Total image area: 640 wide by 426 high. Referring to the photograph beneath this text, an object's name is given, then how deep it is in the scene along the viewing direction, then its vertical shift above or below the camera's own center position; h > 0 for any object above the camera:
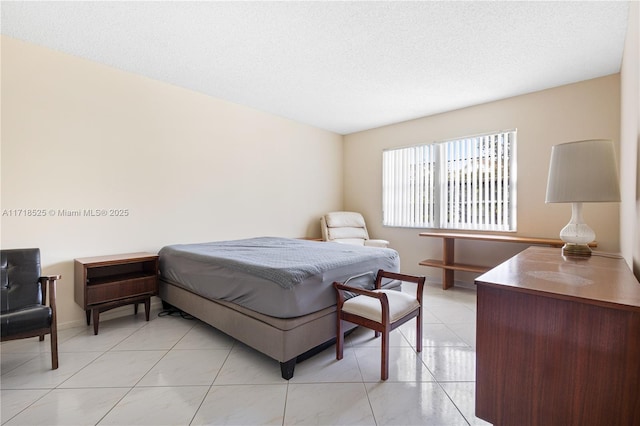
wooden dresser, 1.02 -0.56
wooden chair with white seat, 1.96 -0.76
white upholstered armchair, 4.85 -0.34
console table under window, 3.39 -0.55
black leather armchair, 1.90 -0.68
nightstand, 2.62 -0.71
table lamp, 1.72 +0.20
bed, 1.96 -0.64
